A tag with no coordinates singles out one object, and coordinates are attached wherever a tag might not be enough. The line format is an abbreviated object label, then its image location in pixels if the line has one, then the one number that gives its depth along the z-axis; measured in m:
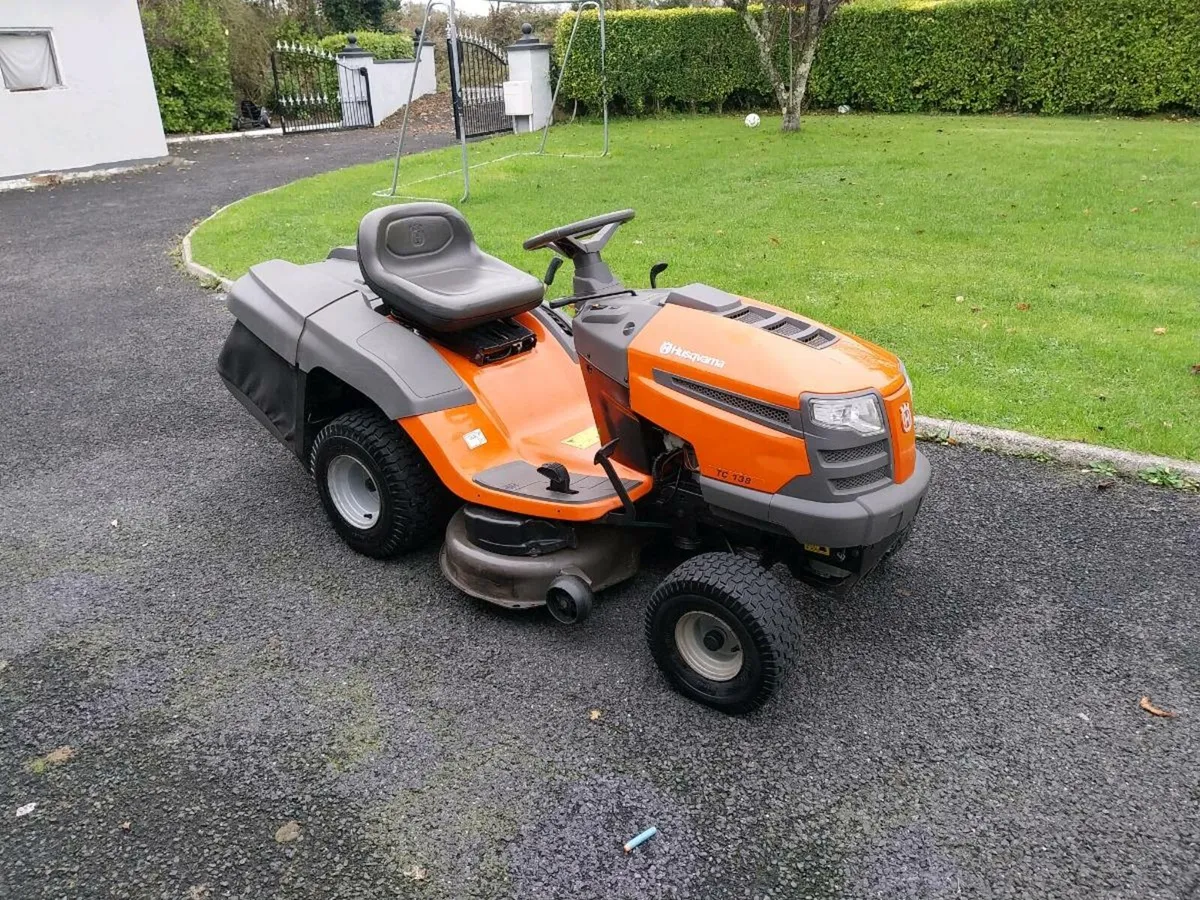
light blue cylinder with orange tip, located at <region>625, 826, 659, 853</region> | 2.29
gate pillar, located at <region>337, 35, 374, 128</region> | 20.48
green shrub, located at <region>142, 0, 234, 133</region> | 17.66
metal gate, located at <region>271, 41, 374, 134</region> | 20.41
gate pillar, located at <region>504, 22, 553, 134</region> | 17.09
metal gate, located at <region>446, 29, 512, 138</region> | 16.80
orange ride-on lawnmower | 2.56
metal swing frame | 8.09
